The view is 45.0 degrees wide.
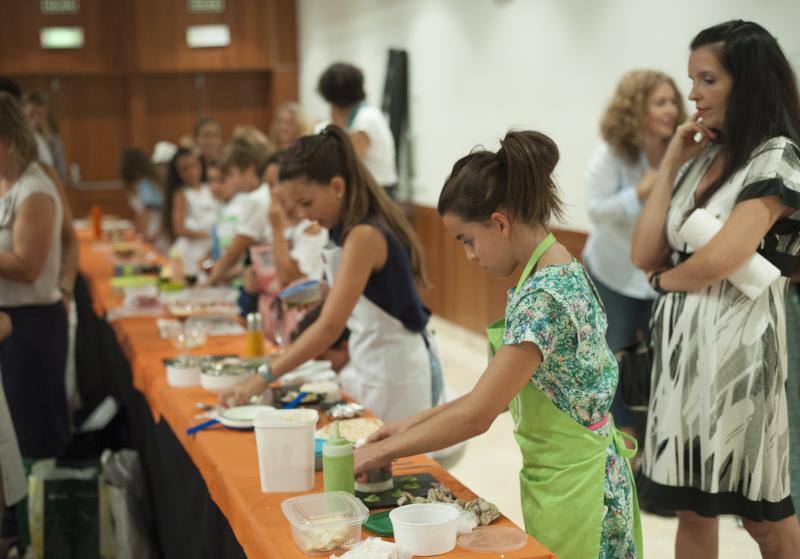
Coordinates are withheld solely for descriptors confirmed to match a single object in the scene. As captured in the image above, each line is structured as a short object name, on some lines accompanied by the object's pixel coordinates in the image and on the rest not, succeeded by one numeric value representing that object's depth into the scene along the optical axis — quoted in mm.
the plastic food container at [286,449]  1862
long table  1810
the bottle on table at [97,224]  7289
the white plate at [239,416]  2340
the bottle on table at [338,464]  1780
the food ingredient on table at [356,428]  2223
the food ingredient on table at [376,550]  1546
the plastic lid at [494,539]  1620
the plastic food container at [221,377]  2658
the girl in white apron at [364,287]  2646
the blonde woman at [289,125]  6535
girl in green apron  1725
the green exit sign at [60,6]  10672
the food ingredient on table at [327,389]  2564
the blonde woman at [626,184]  3729
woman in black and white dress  2172
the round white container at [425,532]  1573
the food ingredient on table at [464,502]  1727
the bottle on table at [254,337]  3010
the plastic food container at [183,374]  2768
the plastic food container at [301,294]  2994
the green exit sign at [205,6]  11016
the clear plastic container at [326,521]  1609
